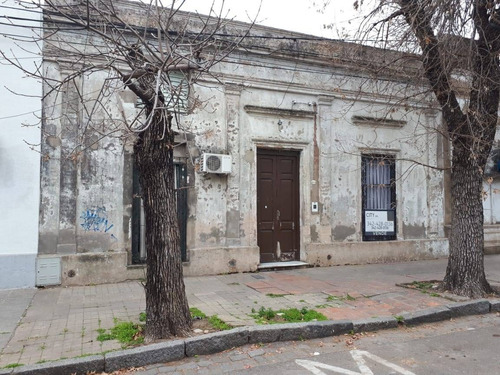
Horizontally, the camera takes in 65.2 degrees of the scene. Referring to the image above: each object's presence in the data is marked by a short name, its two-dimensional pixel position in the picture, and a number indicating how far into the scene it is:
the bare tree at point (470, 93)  6.75
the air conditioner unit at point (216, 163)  8.73
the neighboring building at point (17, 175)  7.36
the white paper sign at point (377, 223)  10.59
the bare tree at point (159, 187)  4.80
